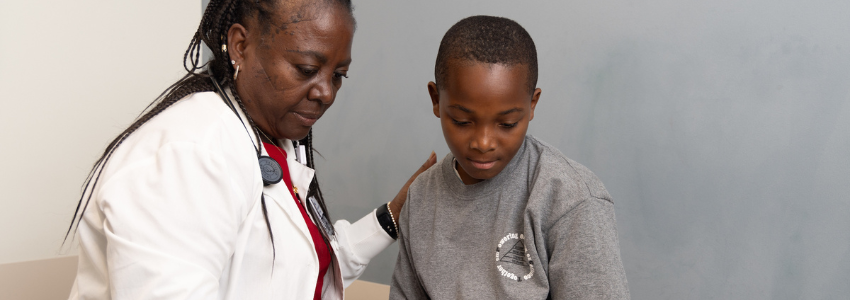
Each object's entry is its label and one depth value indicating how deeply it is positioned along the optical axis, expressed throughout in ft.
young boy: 3.20
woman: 2.71
